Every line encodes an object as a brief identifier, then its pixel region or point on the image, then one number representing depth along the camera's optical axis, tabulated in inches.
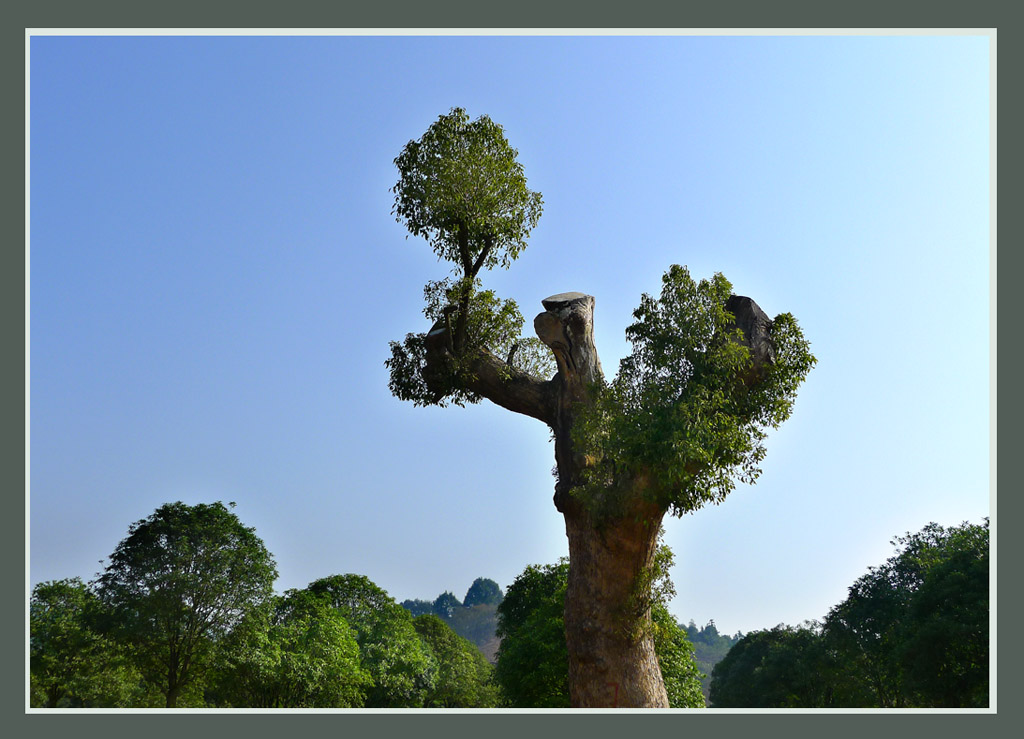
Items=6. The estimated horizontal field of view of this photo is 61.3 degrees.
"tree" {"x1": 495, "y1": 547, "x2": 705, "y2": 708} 719.1
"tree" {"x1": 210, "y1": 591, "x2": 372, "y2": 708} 924.0
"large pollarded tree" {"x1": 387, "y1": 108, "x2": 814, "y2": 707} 425.1
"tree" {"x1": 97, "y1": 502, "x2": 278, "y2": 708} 862.5
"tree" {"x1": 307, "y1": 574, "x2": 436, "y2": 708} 1235.2
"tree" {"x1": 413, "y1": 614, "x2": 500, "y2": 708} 1379.2
